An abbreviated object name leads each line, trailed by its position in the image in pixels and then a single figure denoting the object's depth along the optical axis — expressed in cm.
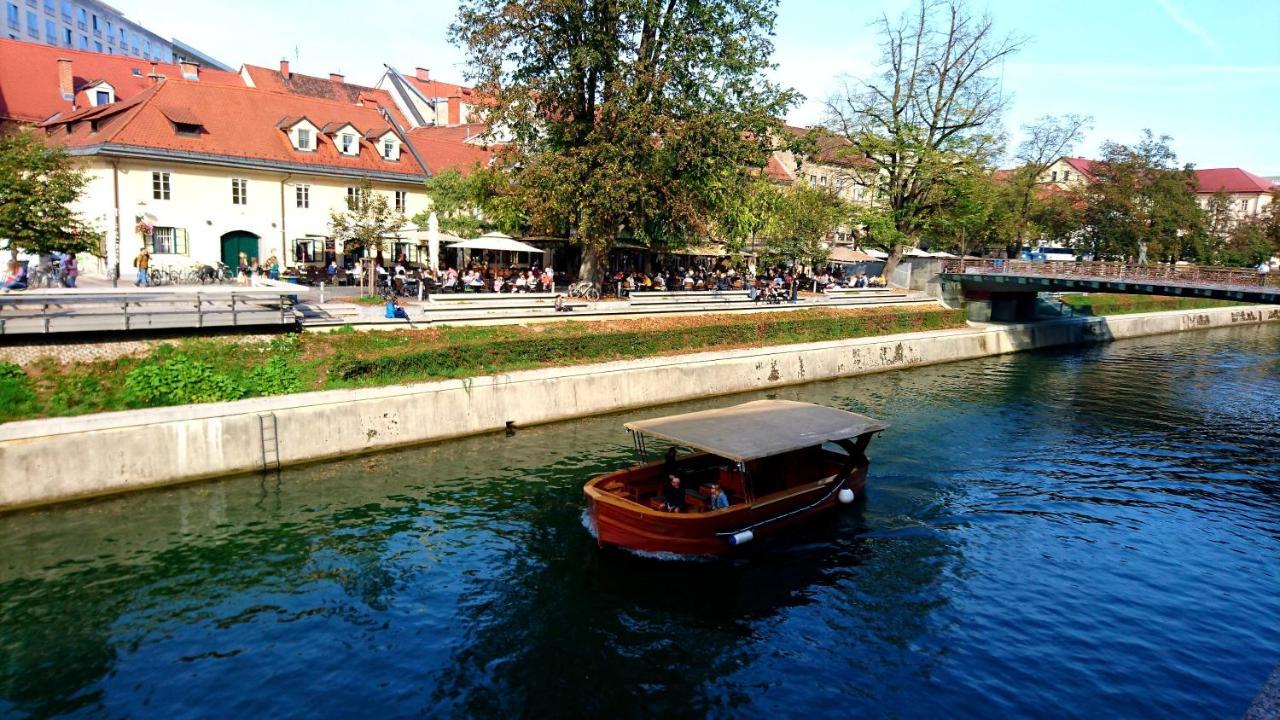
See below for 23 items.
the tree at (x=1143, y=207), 7619
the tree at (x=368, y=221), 3794
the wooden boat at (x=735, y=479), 1828
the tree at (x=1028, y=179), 7362
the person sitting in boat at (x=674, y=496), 1947
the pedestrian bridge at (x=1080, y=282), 4191
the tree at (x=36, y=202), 2731
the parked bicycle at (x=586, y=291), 4069
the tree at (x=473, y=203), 4091
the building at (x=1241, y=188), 11844
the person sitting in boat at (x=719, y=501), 1920
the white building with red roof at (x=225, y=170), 4078
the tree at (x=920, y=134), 5722
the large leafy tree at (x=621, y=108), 3572
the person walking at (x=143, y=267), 3544
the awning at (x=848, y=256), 5988
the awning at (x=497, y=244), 4042
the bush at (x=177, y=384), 2358
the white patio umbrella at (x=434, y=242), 3978
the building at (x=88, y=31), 7481
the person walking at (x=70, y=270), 3138
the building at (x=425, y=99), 6912
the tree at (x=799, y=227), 5516
